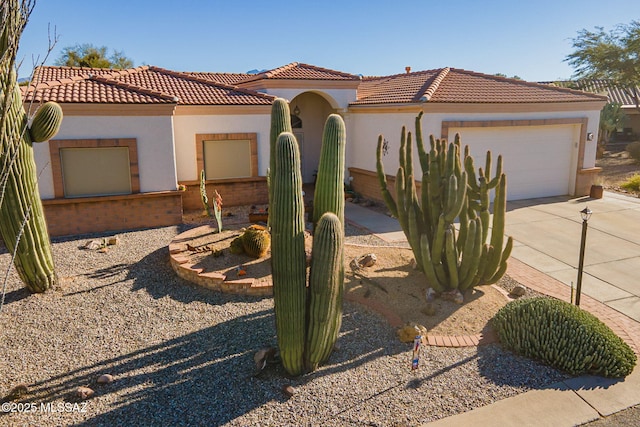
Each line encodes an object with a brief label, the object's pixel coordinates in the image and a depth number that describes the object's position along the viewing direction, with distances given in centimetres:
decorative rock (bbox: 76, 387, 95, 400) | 577
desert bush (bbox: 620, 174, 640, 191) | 1895
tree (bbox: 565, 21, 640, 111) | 3269
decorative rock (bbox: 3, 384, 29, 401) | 576
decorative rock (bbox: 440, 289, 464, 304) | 834
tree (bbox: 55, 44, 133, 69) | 3164
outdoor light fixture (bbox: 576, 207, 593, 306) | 786
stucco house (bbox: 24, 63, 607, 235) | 1300
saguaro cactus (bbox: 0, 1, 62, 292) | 811
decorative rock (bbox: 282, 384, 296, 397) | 581
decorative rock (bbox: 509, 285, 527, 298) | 902
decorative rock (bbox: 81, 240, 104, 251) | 1154
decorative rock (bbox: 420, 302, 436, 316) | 794
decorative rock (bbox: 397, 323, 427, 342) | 713
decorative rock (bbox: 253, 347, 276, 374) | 624
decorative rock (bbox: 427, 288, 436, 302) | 841
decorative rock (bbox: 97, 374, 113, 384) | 604
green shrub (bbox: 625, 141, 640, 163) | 2655
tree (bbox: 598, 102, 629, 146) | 2889
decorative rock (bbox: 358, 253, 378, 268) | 999
